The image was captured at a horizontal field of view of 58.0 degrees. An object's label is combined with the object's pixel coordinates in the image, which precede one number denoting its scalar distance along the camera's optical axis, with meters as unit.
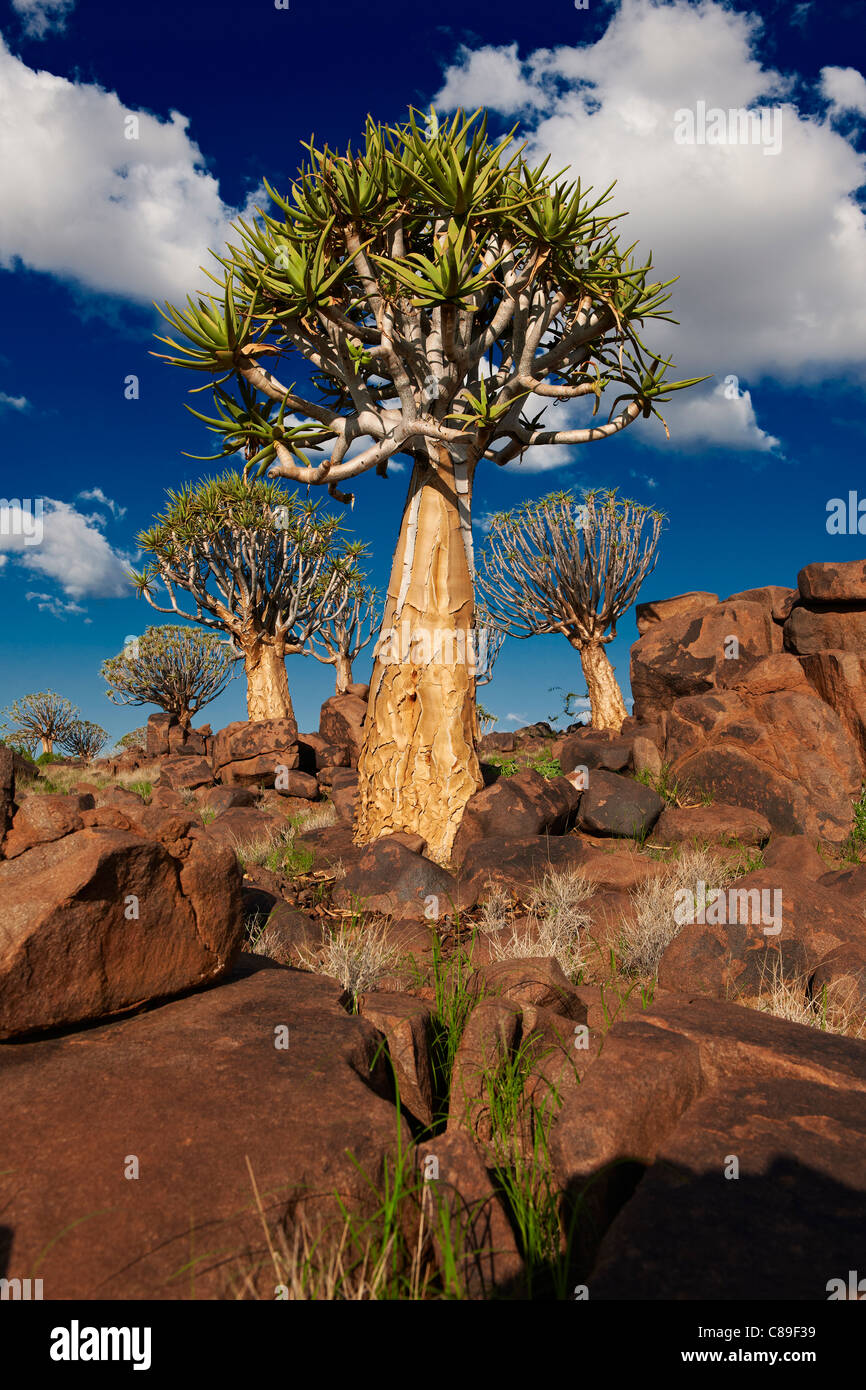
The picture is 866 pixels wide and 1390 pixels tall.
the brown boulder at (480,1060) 3.08
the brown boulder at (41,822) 3.64
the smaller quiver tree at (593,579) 18.69
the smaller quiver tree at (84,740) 30.86
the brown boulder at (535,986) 3.89
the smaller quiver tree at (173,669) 26.58
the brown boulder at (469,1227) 2.17
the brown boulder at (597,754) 10.38
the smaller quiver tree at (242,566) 21.33
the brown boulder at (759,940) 4.61
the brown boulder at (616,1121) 2.31
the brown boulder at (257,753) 14.84
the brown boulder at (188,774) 15.92
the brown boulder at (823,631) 9.88
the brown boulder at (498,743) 17.52
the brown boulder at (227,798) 12.34
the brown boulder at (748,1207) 1.86
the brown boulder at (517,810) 8.15
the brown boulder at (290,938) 5.48
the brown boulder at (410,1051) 3.34
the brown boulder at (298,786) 13.74
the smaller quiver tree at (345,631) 26.05
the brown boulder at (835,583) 9.77
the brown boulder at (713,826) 7.79
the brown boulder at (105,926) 3.18
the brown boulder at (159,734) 23.00
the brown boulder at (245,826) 9.65
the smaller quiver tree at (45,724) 30.03
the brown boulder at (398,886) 6.78
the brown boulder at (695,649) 10.99
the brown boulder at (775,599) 11.08
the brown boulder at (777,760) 8.24
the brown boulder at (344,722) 16.00
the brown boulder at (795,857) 6.52
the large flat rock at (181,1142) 2.06
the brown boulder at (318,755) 15.66
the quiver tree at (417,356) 8.31
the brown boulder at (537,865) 6.75
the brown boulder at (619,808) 8.38
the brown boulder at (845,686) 9.10
